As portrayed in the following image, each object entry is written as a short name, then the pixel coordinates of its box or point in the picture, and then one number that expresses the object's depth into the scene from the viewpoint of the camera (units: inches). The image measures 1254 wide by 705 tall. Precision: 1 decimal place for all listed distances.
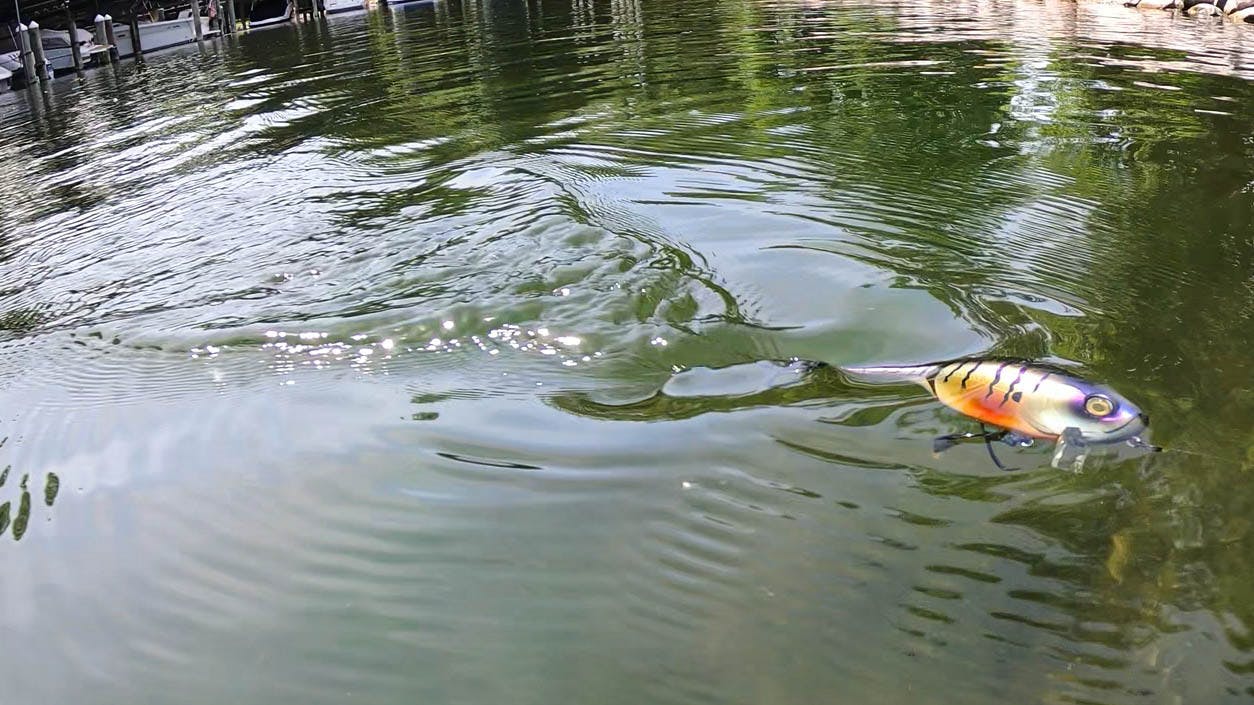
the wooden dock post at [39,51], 938.1
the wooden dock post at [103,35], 1093.8
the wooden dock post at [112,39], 1098.7
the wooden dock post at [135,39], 1146.0
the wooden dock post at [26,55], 910.4
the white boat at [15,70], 914.7
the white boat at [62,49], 1023.0
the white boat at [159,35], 1157.5
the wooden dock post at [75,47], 1016.2
